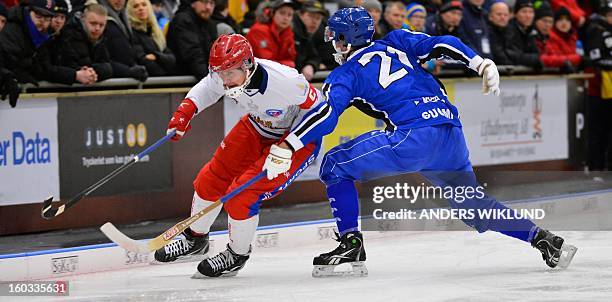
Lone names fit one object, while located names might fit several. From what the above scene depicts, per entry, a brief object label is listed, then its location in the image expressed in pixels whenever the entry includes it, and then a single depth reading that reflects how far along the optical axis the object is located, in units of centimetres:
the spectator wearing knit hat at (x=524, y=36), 2337
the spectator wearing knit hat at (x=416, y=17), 2169
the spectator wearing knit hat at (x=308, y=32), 2005
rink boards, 1417
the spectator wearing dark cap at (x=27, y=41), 1659
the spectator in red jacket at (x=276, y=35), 1948
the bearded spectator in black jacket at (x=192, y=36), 1881
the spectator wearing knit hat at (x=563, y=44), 2383
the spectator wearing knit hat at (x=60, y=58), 1694
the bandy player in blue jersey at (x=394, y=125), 1325
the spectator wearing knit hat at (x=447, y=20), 2194
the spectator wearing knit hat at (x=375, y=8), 2070
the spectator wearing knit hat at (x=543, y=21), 2409
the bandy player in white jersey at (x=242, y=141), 1273
